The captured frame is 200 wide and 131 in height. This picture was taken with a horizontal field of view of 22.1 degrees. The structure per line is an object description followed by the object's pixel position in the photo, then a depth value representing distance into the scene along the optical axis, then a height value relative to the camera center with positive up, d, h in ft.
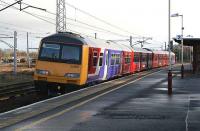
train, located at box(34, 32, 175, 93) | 76.59 -0.87
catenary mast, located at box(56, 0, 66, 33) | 175.63 +14.34
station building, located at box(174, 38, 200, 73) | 152.23 +1.23
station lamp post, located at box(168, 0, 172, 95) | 71.10 -2.77
